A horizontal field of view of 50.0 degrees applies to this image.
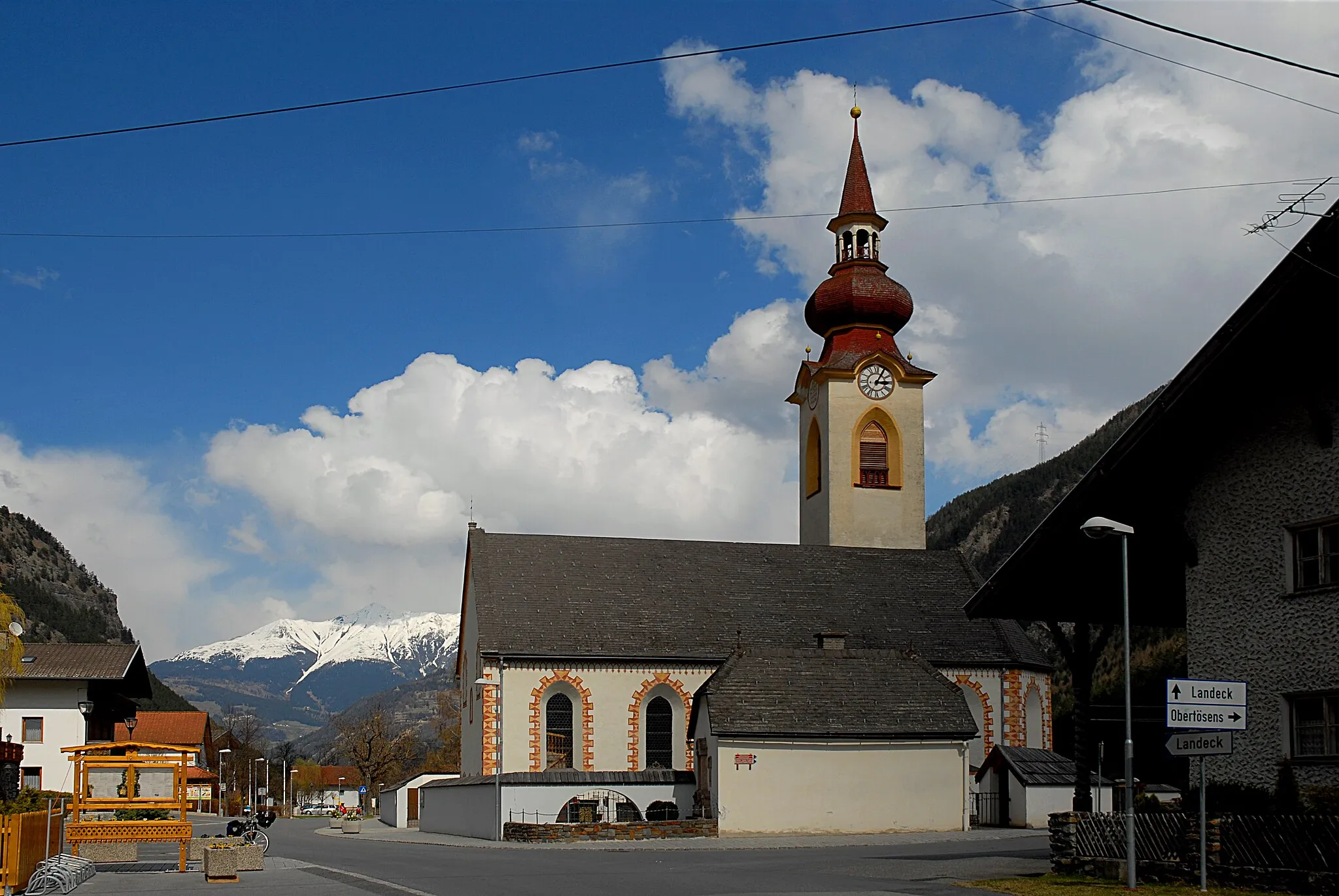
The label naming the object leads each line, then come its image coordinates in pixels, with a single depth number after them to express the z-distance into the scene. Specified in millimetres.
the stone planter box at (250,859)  25594
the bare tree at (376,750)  105938
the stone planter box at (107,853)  28297
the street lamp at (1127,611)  19938
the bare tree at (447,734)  91812
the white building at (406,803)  57812
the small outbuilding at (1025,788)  42531
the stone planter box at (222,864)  23391
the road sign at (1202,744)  18516
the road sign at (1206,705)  18500
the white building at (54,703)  62344
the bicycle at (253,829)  33344
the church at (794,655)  40781
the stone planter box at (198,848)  28875
